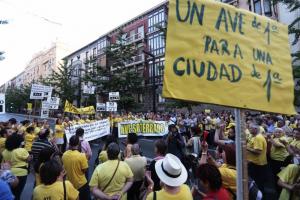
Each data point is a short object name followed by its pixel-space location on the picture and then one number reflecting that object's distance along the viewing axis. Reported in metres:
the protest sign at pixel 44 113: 15.81
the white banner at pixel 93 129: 12.67
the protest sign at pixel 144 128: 14.73
